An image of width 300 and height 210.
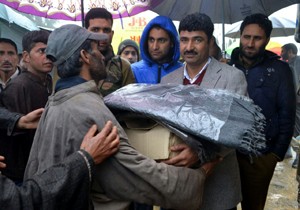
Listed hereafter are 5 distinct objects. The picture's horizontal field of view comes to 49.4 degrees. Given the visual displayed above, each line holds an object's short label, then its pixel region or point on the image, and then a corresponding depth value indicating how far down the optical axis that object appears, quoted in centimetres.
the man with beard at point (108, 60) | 289
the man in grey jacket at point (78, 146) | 158
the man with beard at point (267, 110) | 291
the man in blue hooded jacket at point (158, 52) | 319
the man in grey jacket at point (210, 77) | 220
